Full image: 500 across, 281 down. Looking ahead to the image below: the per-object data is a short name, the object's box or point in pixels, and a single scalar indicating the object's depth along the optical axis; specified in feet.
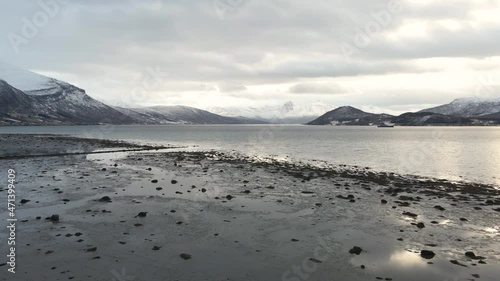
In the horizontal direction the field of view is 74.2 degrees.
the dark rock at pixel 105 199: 87.41
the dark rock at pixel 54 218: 68.87
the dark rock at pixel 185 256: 52.01
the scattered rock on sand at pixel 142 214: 74.13
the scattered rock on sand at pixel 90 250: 53.67
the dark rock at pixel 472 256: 53.88
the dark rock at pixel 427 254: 53.72
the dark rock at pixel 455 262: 51.31
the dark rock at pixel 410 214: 78.99
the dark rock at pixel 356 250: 55.66
